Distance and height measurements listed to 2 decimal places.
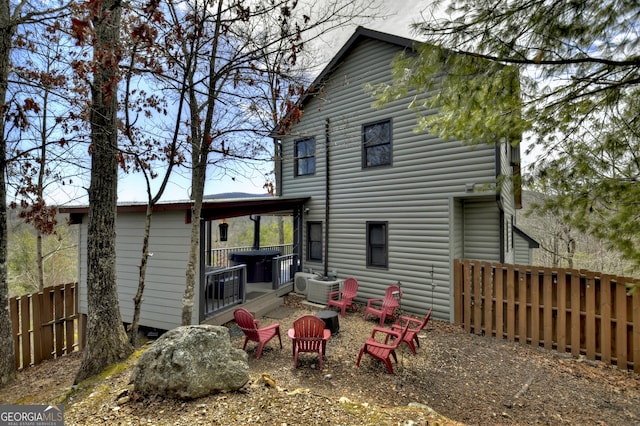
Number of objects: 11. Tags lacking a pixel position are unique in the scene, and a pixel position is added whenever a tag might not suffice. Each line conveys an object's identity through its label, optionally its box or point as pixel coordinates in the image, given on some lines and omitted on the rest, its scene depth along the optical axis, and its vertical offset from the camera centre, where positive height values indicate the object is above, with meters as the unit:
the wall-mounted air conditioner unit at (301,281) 9.12 -2.07
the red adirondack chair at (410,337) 5.17 -2.16
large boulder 3.05 -1.66
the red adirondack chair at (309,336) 4.76 -1.97
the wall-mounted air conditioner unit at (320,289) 8.27 -2.11
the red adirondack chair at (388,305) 7.05 -2.20
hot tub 9.95 -1.63
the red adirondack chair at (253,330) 5.16 -2.09
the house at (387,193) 7.40 +0.67
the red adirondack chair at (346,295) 7.73 -2.20
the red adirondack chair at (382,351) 4.51 -2.17
